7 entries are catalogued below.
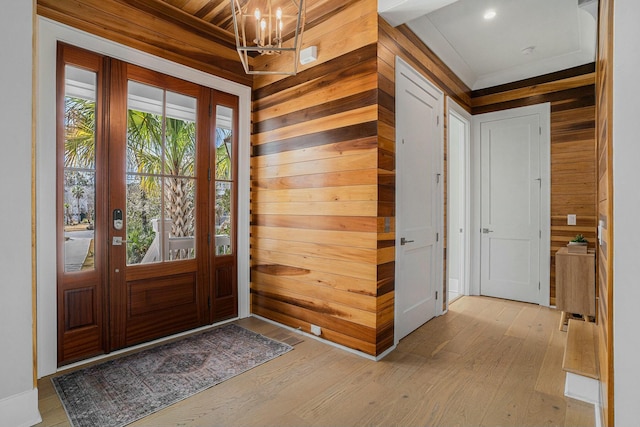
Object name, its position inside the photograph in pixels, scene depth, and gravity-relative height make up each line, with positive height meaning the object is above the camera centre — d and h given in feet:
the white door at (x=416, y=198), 9.48 +0.45
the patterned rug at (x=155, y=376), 6.42 -3.88
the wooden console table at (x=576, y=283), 10.10 -2.26
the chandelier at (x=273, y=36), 9.47 +5.84
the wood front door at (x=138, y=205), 8.16 +0.21
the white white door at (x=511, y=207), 13.29 +0.23
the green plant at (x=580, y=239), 11.22 -0.92
